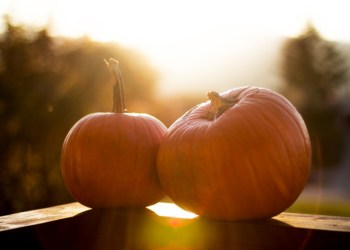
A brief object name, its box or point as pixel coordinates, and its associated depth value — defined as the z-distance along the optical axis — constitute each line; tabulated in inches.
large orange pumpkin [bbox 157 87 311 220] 65.4
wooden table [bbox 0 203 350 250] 59.4
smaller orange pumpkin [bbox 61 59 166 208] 79.3
